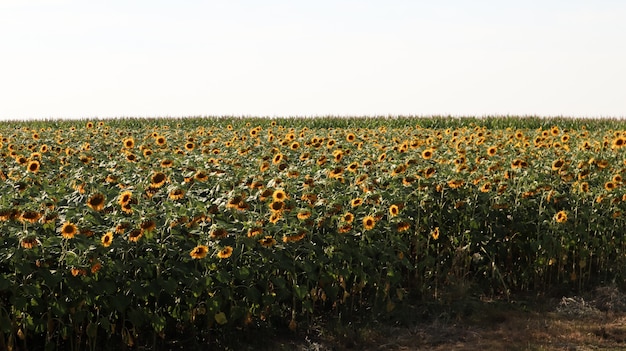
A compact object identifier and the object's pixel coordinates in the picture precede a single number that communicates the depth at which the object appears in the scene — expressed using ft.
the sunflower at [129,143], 34.60
